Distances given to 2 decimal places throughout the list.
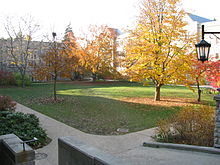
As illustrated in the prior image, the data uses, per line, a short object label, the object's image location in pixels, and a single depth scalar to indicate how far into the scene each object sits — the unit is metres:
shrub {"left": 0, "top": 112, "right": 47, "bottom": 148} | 6.17
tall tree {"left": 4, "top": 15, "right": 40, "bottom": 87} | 31.27
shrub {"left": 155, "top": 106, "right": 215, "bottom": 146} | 6.19
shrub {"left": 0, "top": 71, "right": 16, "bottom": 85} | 30.29
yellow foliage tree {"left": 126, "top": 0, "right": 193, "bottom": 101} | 13.60
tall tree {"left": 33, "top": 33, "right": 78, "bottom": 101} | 15.04
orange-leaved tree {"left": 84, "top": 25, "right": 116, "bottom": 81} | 35.72
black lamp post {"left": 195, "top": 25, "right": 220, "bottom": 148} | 6.70
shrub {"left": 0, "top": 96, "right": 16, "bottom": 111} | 9.07
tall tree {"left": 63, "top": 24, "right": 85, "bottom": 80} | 35.22
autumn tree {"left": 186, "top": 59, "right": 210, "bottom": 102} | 14.00
